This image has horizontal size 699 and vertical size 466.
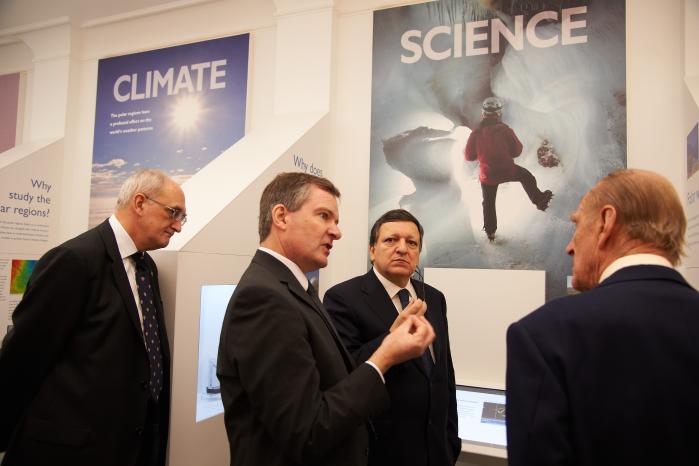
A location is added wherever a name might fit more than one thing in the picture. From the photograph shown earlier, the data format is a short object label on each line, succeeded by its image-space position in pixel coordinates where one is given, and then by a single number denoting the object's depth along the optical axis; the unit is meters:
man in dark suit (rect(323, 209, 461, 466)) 1.83
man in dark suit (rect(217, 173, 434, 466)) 1.15
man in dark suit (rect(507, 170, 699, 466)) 0.89
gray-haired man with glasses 1.59
